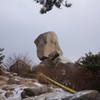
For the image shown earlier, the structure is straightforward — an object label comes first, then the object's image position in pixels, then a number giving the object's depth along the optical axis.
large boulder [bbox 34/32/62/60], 12.73
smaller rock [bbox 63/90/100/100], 5.94
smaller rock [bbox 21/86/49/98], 7.38
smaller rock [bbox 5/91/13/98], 7.68
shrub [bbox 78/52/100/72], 9.73
